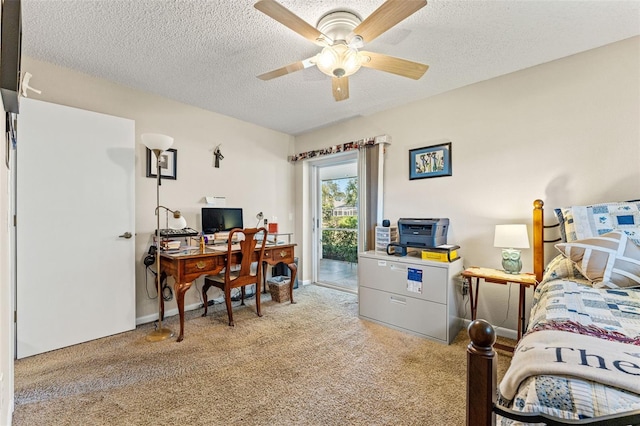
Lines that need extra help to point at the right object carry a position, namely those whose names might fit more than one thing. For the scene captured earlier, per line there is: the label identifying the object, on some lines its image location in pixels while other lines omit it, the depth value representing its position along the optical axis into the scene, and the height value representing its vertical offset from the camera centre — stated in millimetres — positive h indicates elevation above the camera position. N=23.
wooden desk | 2416 -494
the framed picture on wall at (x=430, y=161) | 2836 +569
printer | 2572 -178
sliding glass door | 3959 -138
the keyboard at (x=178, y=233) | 2768 -202
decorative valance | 3258 +885
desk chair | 2668 -603
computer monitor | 3182 -67
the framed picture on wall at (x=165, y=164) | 2883 +539
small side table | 2066 -506
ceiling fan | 1445 +1046
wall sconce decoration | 3426 +733
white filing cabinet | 2354 -755
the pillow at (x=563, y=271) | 1782 -386
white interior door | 2104 -111
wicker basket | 3377 -951
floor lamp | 2398 +529
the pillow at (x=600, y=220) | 1719 -40
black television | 928 +589
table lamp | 2168 -229
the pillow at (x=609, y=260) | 1489 -264
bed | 617 -409
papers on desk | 2794 -361
